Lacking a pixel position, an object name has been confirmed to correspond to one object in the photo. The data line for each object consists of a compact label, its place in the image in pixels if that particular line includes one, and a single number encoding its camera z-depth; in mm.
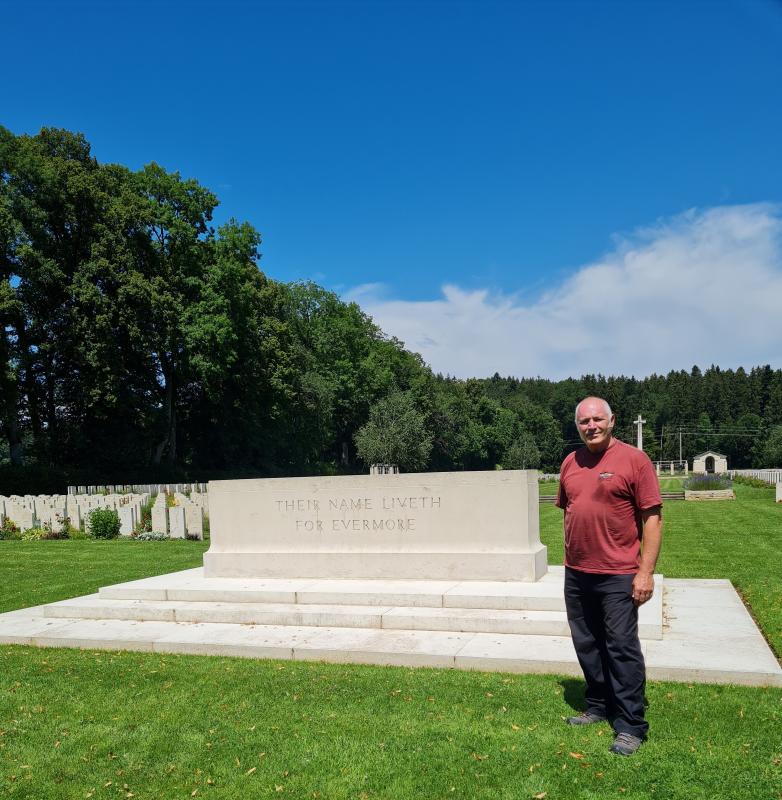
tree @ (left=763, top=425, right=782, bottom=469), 85438
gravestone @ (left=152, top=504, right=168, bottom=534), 18281
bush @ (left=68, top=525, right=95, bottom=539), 19500
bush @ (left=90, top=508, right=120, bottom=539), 18859
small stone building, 59294
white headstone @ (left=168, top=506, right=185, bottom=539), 18047
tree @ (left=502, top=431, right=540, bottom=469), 78875
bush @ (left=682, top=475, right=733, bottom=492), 28347
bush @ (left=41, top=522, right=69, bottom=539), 19547
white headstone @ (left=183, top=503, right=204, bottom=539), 17984
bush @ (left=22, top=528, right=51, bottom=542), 19375
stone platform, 5641
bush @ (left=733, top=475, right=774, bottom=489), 34219
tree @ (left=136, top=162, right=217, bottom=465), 34375
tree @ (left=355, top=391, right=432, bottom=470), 50312
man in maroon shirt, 4047
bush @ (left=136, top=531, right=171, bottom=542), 17922
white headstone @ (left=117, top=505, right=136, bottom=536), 18656
